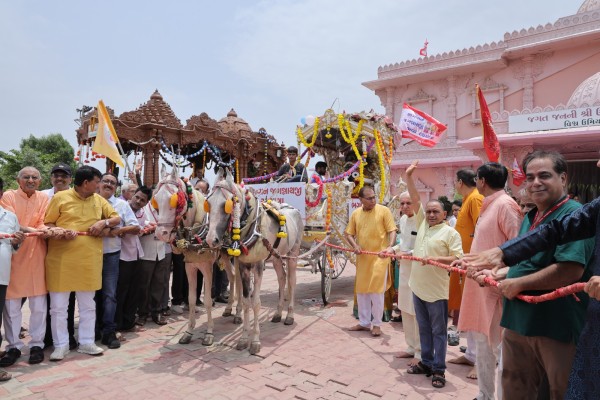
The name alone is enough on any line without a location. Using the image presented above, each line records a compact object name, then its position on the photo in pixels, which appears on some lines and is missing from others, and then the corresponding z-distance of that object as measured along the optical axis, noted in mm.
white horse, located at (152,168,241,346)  4664
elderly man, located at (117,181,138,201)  6016
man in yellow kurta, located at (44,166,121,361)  4414
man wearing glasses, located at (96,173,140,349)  4922
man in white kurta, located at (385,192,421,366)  4484
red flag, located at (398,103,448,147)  8016
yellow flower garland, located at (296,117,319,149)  7660
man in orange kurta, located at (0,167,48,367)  4293
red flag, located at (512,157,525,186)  12551
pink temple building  13953
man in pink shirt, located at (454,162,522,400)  3201
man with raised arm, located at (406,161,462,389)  3838
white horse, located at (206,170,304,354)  4520
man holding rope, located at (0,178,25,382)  4012
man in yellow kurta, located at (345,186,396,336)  5387
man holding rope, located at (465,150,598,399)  2061
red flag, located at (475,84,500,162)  4875
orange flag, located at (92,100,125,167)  5527
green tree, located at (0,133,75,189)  24703
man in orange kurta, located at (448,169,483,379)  4180
